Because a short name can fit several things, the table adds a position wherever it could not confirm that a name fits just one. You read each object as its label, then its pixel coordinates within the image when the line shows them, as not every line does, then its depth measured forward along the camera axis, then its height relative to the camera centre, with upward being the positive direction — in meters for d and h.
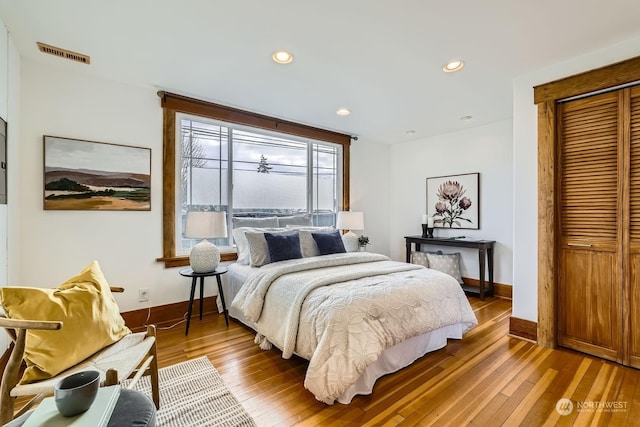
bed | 1.82 -0.74
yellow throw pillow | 1.36 -0.55
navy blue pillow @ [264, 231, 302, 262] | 3.11 -0.35
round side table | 2.87 -0.64
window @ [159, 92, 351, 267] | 3.22 +0.61
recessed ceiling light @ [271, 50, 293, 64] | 2.36 +1.28
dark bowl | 0.99 -0.60
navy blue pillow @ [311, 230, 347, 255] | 3.45 -0.35
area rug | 1.67 -1.15
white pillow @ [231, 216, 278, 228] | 3.57 -0.10
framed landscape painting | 2.59 +0.36
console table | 3.95 -0.46
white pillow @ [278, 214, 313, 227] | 3.86 -0.09
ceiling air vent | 2.30 +1.29
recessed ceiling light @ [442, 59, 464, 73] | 2.52 +1.27
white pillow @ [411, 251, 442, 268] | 4.65 -0.71
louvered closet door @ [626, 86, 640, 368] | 2.20 -0.15
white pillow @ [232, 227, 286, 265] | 3.29 -0.32
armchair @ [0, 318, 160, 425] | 1.26 -0.74
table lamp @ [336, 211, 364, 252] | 4.25 -0.14
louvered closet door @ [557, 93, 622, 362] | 2.30 -0.10
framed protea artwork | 4.38 +0.19
